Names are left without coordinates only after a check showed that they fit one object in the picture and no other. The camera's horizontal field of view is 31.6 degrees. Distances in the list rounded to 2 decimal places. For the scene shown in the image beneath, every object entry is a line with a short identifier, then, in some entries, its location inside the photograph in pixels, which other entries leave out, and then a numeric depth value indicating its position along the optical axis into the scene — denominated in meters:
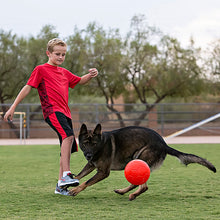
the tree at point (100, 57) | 25.47
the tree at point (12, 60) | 25.47
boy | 4.74
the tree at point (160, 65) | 25.72
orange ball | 4.43
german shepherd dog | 4.66
